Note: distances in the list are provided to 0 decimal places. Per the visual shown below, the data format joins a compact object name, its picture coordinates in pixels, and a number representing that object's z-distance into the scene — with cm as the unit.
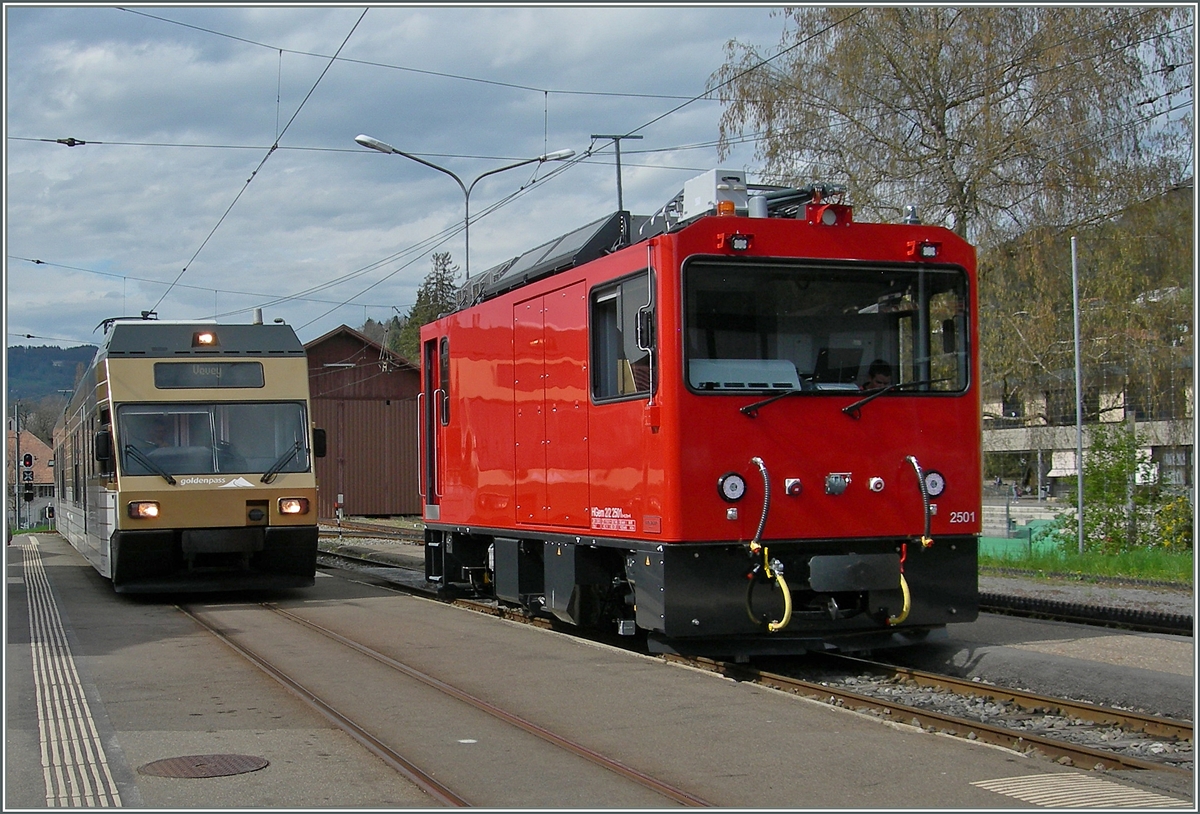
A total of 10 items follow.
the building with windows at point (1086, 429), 2355
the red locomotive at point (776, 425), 936
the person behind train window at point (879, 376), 988
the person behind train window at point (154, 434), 1516
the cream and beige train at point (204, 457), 1488
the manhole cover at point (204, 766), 658
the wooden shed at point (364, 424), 4969
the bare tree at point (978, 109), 2492
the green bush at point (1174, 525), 2117
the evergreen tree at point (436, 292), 10206
